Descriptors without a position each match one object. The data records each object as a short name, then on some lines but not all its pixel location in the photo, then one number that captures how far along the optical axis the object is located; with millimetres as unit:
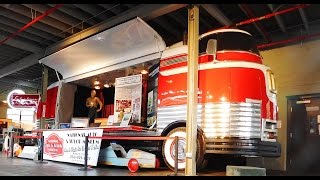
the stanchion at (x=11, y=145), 10859
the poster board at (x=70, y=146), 7555
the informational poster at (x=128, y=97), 8391
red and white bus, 5984
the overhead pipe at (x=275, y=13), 7326
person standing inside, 10719
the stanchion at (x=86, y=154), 7174
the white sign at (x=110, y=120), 8914
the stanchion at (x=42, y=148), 9352
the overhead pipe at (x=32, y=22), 7939
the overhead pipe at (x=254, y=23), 8058
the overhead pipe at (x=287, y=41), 8977
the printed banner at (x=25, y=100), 12914
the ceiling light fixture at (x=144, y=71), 8216
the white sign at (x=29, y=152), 10094
